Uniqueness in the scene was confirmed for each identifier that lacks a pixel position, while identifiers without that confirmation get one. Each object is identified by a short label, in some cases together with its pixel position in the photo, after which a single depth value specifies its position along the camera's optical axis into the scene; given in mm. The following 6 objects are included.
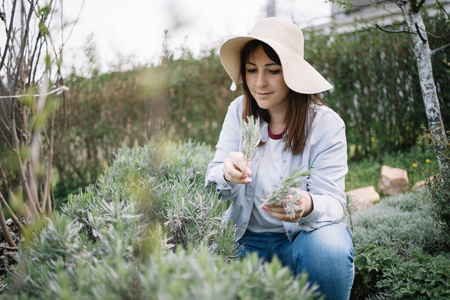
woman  1641
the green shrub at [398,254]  2008
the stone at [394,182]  4562
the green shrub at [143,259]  799
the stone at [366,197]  4070
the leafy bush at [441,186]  2416
